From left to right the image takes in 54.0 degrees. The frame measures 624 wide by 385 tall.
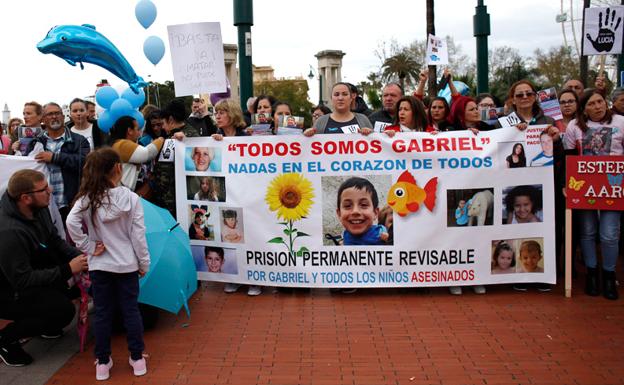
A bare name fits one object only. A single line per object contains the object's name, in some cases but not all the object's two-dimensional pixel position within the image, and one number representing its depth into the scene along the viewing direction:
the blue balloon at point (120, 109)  5.85
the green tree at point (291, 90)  56.78
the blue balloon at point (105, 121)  5.97
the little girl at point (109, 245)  4.17
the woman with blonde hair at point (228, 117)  6.33
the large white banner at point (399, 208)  5.88
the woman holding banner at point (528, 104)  6.07
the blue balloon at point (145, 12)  10.34
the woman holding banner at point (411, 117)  6.07
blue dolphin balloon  7.56
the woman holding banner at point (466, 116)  6.49
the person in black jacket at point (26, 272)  4.40
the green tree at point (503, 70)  41.59
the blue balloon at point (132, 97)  6.38
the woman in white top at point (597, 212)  5.80
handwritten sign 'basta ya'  6.71
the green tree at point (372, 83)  44.33
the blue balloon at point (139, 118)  6.03
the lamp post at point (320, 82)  36.73
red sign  5.66
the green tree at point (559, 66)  41.58
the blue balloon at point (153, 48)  10.16
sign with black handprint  8.68
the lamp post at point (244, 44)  8.72
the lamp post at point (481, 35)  13.50
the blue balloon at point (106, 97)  6.18
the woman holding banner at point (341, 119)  6.15
